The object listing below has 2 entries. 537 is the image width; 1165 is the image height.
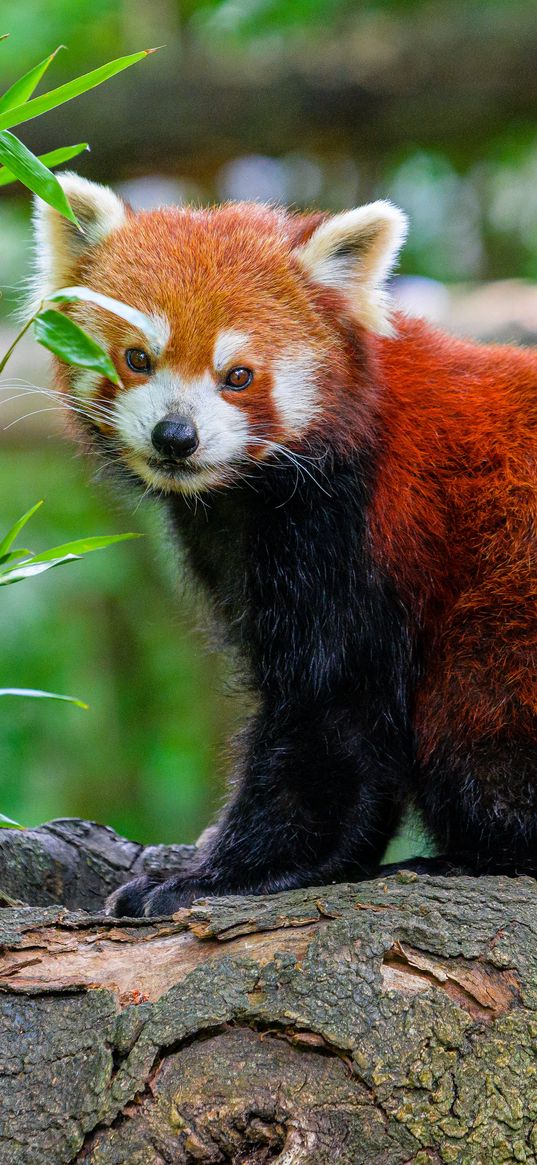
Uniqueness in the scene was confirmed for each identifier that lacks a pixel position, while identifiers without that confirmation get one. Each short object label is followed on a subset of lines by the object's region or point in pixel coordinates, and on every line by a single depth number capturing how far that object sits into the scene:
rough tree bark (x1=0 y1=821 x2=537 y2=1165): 3.71
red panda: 5.41
